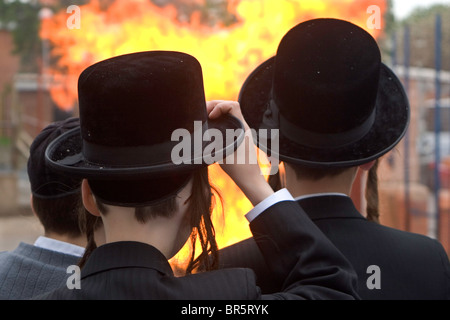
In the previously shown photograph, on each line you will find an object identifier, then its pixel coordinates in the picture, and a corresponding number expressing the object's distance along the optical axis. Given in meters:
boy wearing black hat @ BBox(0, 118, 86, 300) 3.81
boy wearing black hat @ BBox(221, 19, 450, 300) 3.66
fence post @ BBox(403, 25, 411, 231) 9.17
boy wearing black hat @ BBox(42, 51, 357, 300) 3.47
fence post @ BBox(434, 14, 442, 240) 7.98
